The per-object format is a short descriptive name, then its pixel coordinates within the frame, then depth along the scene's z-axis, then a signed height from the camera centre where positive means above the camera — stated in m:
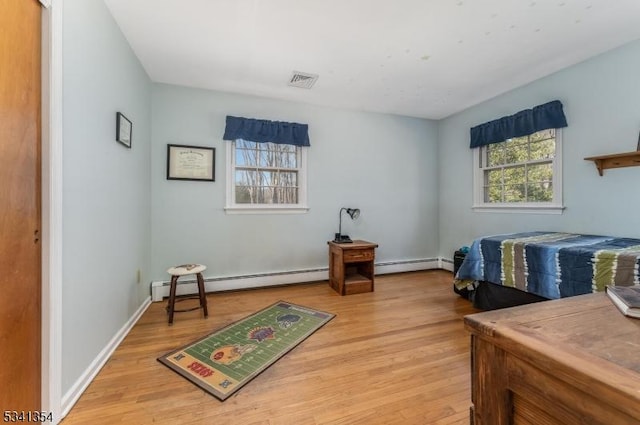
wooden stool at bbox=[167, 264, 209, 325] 2.40 -0.61
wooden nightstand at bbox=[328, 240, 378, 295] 3.26 -0.64
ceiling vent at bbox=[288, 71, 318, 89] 2.95 +1.51
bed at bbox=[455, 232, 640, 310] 1.83 -0.40
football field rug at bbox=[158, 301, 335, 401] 1.65 -0.98
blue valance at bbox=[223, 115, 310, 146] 3.32 +1.06
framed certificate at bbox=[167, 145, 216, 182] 3.14 +0.61
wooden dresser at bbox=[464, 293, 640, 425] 0.40 -0.25
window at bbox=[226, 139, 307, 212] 3.43 +0.49
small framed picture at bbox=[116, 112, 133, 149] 2.05 +0.67
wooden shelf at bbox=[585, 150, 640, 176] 2.33 +0.49
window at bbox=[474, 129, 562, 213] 2.98 +0.50
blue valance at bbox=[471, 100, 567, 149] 2.86 +1.06
